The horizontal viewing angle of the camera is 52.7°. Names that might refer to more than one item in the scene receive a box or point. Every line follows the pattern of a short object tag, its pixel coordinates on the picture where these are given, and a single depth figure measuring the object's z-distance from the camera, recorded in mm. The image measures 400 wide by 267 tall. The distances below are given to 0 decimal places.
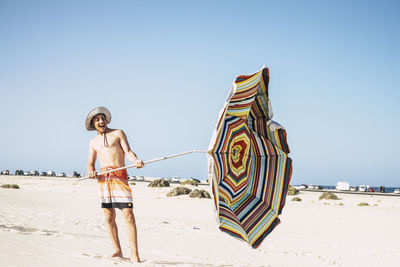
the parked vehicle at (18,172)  94794
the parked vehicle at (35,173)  100412
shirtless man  5781
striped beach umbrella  5102
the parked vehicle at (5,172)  94306
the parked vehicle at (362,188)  75238
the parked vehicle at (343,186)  73750
